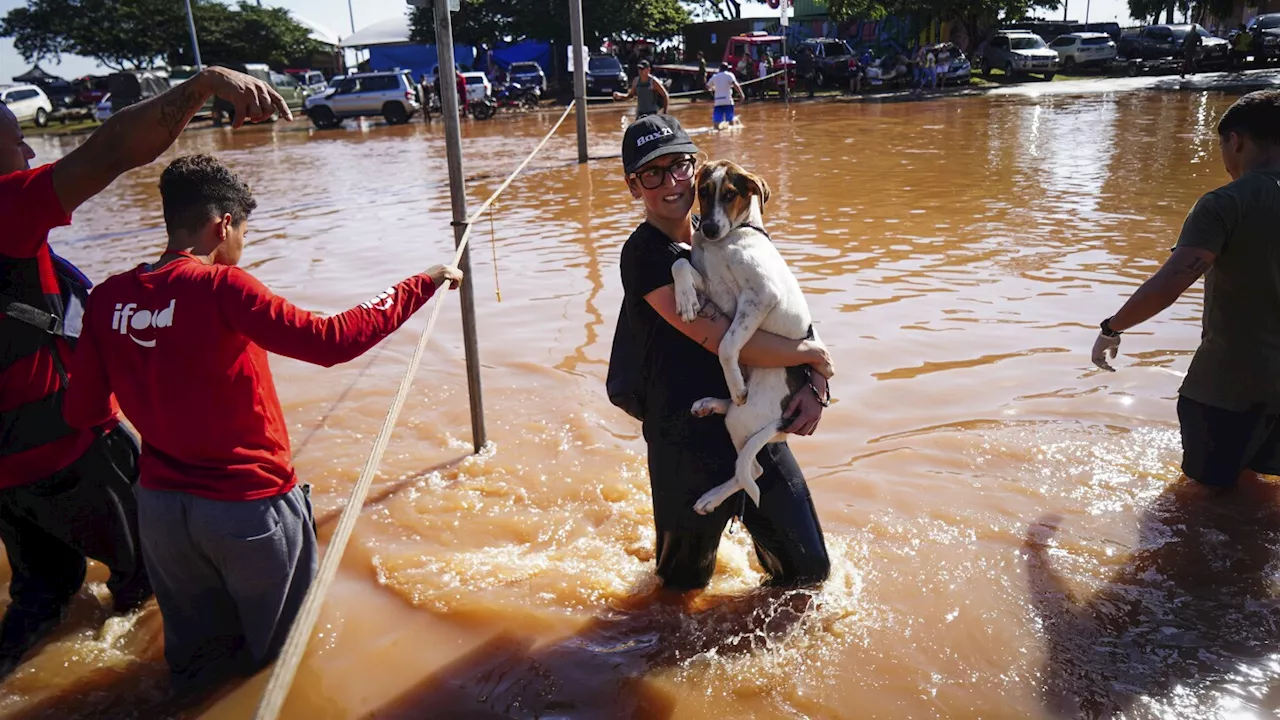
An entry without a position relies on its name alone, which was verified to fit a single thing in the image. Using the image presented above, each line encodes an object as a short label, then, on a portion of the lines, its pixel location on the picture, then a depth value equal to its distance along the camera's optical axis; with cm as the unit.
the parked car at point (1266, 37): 2862
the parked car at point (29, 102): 3266
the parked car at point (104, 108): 3072
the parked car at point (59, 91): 4394
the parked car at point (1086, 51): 3197
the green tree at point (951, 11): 3303
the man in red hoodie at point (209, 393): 229
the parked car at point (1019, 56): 3087
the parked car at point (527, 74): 3447
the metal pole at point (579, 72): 1343
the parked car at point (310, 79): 4534
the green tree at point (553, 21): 4112
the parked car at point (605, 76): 3222
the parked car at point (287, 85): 3822
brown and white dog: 244
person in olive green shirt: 310
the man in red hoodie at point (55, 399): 245
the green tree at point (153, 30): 4753
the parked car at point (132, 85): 3138
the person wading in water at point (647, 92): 1696
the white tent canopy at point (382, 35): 4944
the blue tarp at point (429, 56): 4309
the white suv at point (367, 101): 2914
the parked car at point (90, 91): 3662
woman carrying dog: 247
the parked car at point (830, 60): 3106
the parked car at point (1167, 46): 2992
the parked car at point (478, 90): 2917
